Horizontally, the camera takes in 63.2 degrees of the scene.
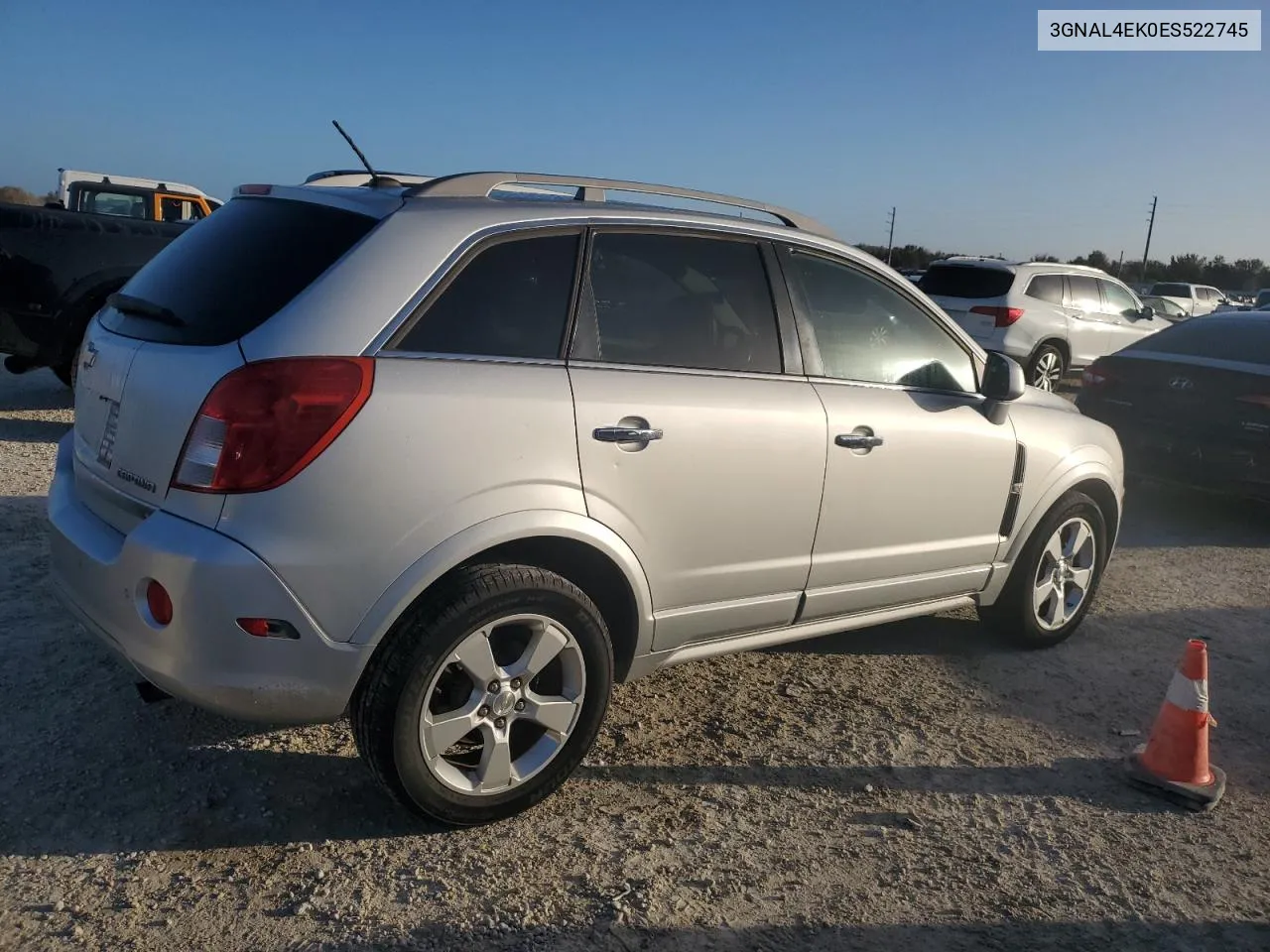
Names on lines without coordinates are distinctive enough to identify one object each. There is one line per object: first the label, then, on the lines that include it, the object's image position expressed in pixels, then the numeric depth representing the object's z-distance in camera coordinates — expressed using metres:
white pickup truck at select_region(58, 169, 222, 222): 11.91
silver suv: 2.55
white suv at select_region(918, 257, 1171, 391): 12.55
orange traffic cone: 3.46
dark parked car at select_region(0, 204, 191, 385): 7.35
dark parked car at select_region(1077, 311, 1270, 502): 6.79
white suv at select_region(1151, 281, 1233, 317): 32.41
